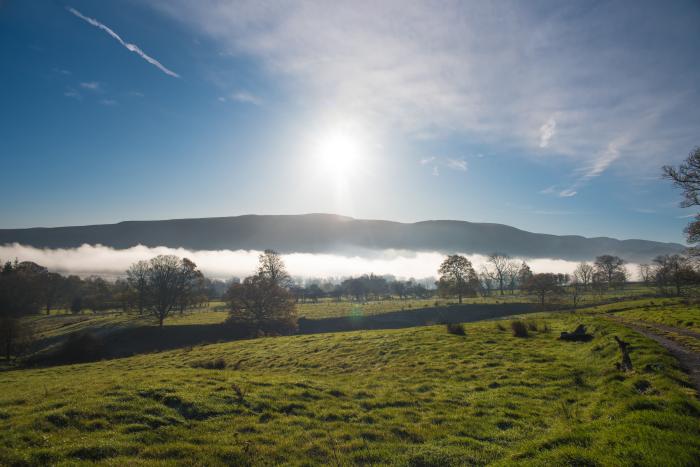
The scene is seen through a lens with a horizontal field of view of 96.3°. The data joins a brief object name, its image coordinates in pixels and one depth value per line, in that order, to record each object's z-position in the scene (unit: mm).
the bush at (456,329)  33062
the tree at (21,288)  94375
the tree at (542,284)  80562
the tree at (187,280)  67688
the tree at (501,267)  128375
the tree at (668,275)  79056
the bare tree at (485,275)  127694
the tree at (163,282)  64000
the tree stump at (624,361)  15198
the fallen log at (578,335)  25431
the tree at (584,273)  124500
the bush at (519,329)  30488
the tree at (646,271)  127406
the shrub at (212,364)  26297
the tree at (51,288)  105000
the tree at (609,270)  126062
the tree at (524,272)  119275
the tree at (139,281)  64750
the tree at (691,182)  31766
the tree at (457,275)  89188
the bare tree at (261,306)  60719
